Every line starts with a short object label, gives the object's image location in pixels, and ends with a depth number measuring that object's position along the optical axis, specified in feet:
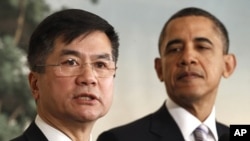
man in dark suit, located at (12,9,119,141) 8.15
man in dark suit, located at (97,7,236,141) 9.16
